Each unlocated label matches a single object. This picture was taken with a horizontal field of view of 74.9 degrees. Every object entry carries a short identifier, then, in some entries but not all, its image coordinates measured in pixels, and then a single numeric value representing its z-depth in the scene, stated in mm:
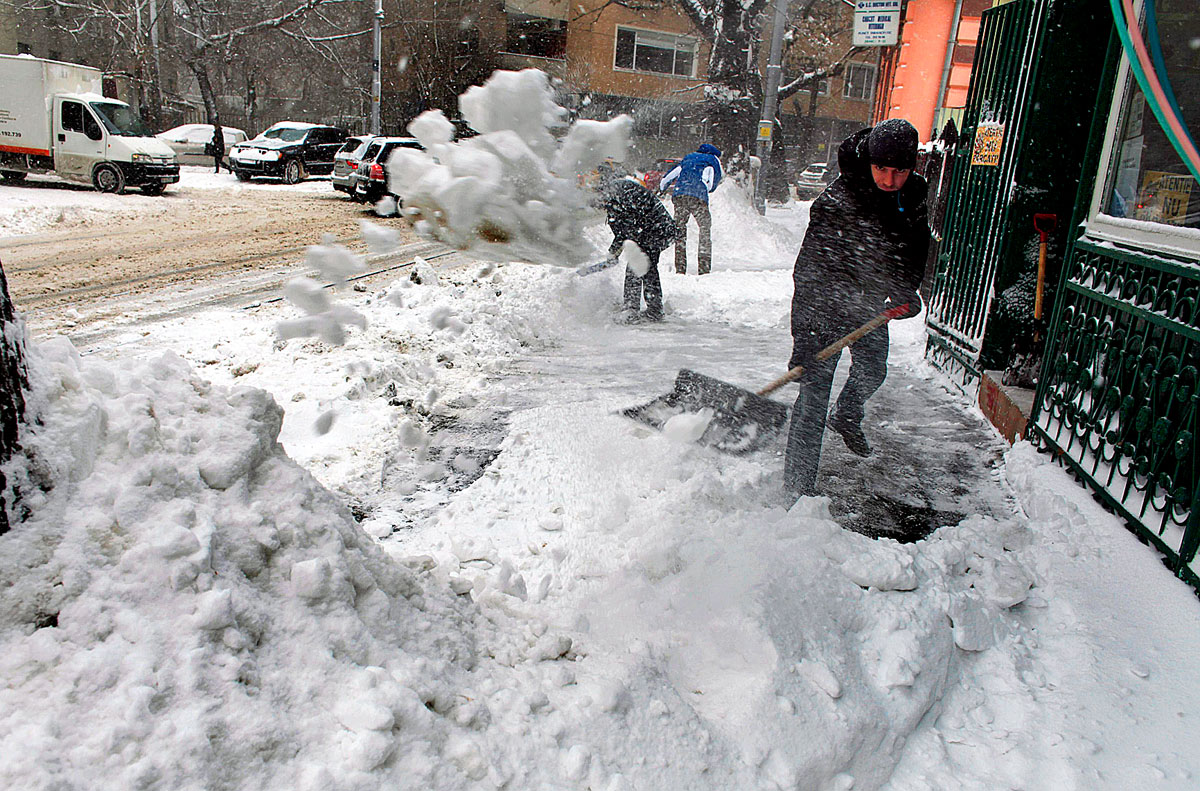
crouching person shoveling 6402
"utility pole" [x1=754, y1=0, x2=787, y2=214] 15062
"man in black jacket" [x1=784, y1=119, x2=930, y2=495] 3479
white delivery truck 15406
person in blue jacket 9320
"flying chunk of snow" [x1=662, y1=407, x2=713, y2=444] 3812
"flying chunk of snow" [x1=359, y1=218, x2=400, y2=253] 3199
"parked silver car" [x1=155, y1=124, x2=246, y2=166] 26125
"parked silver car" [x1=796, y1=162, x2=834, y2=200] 35219
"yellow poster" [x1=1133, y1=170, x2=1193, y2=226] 3354
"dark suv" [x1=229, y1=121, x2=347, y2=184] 22016
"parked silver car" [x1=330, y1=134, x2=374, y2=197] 18375
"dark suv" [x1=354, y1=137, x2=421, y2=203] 15836
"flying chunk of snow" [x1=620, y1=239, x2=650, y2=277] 4422
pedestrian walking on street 23688
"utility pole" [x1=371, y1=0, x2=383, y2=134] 23359
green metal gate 5043
